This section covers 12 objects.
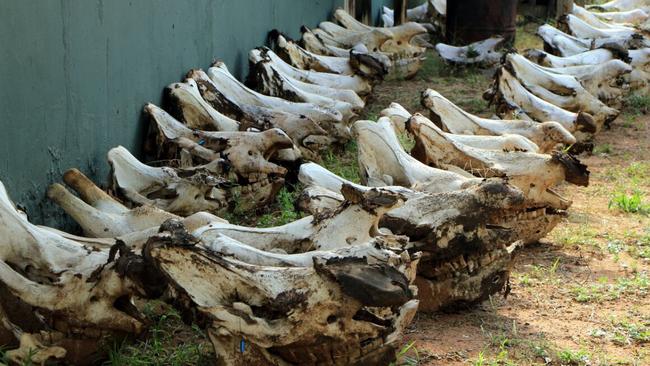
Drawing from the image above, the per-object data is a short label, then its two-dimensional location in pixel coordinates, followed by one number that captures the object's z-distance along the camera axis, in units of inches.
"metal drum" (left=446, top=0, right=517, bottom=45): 439.8
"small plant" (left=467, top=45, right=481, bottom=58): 413.7
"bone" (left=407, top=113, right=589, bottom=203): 203.5
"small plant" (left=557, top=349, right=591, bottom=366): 149.2
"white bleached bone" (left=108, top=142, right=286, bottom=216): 199.0
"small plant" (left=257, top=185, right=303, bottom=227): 215.6
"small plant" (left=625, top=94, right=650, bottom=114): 356.8
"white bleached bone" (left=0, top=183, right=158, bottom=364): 136.3
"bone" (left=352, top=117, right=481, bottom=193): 192.2
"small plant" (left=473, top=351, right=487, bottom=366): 145.2
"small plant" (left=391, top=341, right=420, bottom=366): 144.0
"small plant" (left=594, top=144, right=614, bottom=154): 303.0
